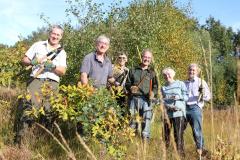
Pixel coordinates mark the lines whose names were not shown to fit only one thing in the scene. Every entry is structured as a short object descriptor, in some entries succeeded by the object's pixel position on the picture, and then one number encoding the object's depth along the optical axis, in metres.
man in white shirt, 4.53
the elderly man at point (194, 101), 5.49
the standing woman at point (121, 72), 5.46
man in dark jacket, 5.32
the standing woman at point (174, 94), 5.28
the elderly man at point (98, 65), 4.73
